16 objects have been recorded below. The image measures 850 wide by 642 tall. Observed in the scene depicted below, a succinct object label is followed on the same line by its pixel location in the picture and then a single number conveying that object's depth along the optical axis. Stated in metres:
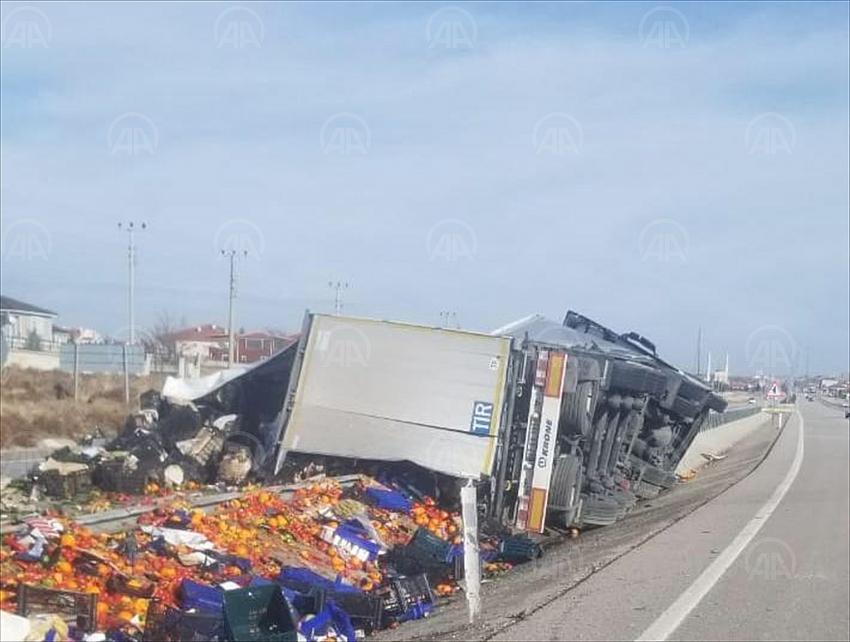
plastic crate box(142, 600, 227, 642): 8.05
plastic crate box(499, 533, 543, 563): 13.84
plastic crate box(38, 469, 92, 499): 15.38
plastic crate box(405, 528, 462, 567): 12.46
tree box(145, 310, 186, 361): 64.06
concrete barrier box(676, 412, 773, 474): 24.84
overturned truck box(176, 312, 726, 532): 15.22
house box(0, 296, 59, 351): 69.12
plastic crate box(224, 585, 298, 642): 7.81
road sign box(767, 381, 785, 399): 42.91
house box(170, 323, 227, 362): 64.50
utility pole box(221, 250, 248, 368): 45.57
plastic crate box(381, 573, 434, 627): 10.16
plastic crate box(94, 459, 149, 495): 15.19
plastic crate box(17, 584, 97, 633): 8.27
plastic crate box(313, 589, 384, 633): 9.80
